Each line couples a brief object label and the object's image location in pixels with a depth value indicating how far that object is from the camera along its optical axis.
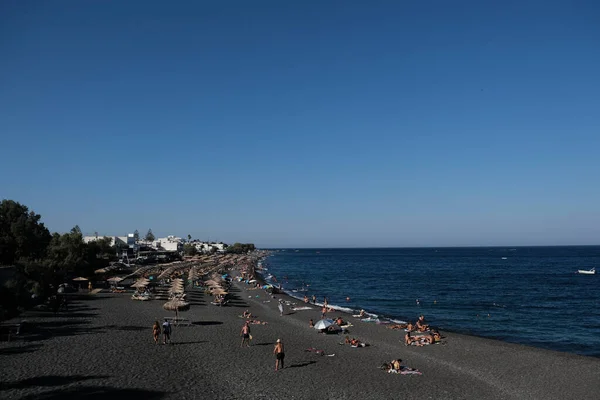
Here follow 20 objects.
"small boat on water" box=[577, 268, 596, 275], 86.45
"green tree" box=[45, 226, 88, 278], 39.28
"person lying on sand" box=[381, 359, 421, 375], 18.33
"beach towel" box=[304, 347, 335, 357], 21.22
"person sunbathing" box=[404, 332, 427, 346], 24.62
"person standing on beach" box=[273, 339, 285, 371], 17.84
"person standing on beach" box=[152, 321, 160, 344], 21.75
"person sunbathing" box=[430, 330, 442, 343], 25.19
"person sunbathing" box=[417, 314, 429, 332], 28.84
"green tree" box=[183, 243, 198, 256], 151.01
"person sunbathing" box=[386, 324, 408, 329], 30.45
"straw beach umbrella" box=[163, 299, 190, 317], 28.23
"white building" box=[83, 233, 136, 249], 119.07
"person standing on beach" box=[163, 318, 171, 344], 21.80
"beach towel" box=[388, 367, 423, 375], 18.23
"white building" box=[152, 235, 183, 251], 172.50
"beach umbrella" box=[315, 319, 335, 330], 27.61
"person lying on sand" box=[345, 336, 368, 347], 23.75
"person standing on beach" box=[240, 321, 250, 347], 22.28
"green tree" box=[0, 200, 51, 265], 39.47
